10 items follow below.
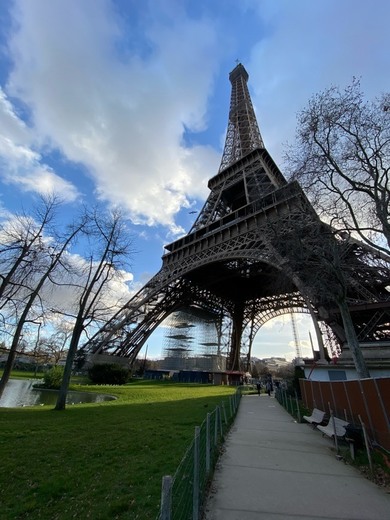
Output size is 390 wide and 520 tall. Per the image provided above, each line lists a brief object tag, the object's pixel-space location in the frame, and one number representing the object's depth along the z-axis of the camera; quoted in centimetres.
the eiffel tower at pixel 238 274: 2062
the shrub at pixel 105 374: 3067
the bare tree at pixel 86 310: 1376
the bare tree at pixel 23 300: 1188
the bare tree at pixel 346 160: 1126
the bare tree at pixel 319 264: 1277
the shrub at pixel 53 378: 2375
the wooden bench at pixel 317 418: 967
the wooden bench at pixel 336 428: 736
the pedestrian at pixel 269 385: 3046
